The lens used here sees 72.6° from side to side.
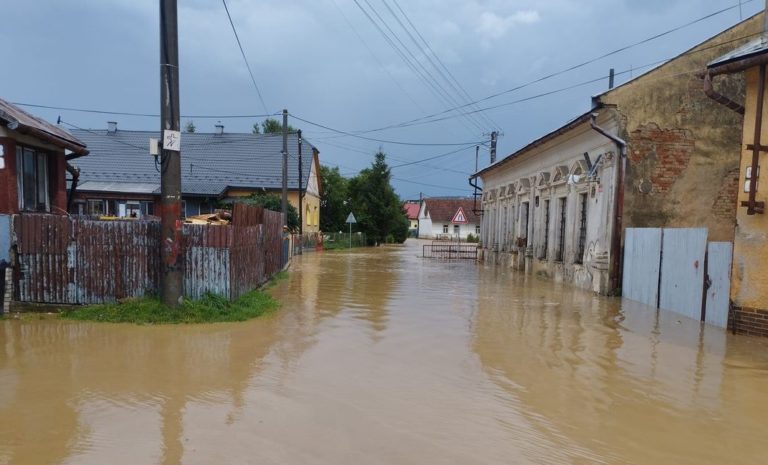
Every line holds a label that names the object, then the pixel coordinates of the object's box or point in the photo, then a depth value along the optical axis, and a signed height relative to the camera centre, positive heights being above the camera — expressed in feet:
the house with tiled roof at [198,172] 99.86 +7.65
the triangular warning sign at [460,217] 92.87 -0.46
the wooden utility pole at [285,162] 84.94 +7.97
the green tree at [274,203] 95.81 +1.26
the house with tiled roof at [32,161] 31.14 +2.90
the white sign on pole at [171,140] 28.68 +3.73
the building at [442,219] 259.39 -2.61
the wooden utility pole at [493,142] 118.93 +16.80
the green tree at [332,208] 153.38 +0.97
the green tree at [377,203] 157.79 +2.78
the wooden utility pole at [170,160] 28.60 +2.63
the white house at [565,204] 44.52 +1.45
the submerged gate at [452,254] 101.76 -8.44
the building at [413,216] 315.86 -2.13
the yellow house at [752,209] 27.07 +0.66
